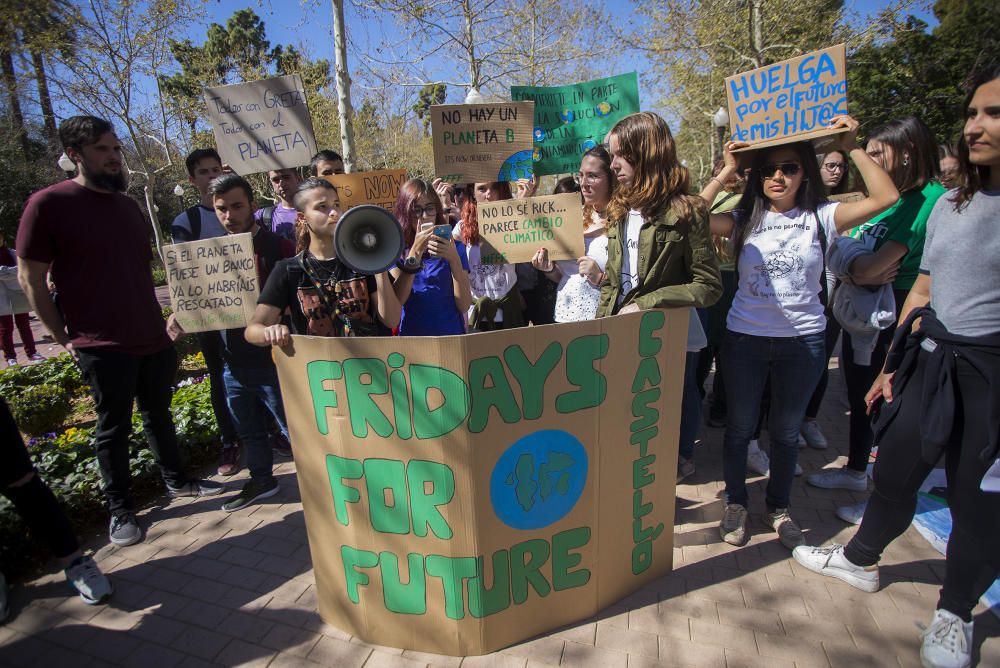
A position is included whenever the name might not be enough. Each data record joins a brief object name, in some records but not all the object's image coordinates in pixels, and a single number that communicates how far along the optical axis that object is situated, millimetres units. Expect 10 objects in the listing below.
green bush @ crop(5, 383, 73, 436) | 5012
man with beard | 2775
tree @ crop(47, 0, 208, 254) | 12094
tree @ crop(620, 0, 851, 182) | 13781
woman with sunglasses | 2430
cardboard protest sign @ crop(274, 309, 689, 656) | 1842
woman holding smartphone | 2521
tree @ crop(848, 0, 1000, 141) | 20594
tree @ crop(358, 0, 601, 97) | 11648
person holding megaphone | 2395
